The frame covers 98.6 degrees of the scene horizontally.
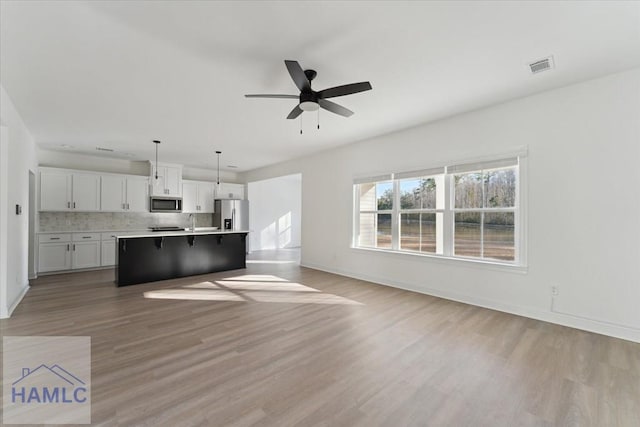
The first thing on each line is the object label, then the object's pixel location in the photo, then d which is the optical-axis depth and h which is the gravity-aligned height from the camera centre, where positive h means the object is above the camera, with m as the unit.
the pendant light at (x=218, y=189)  8.65 +0.85
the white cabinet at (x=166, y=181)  7.31 +0.96
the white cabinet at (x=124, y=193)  6.64 +0.56
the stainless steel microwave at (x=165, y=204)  7.32 +0.32
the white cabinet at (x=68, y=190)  5.91 +0.57
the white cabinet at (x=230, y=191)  8.81 +0.82
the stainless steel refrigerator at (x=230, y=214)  8.54 +0.06
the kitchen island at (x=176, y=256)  5.00 -0.82
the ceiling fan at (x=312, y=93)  2.47 +1.21
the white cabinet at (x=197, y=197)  8.03 +0.58
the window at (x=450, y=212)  3.74 +0.07
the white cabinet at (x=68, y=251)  5.76 -0.78
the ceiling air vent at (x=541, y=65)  2.68 +1.52
